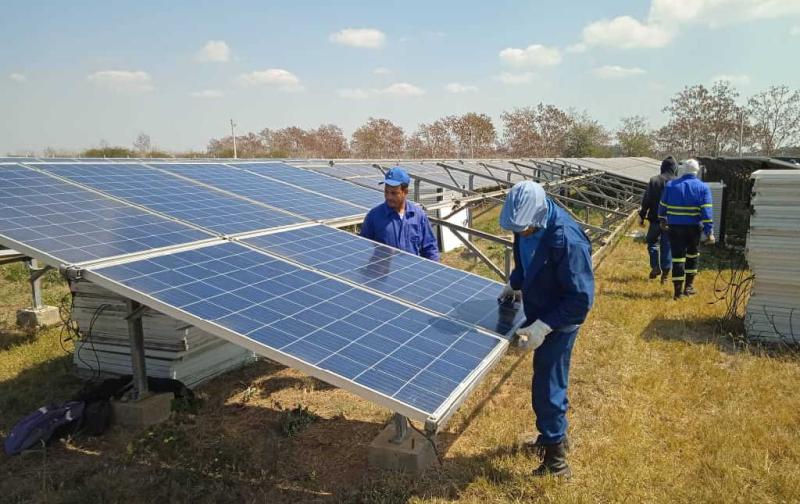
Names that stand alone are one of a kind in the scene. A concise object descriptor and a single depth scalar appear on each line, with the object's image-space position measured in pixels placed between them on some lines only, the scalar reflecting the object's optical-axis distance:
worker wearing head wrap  3.65
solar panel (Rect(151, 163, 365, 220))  6.81
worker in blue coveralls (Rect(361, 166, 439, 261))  5.57
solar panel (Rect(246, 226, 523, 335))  4.42
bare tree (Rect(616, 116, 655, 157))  53.66
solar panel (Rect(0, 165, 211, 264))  3.96
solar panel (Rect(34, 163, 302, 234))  5.41
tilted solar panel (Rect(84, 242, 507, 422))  3.17
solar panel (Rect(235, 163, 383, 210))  8.20
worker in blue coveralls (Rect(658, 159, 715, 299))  8.33
